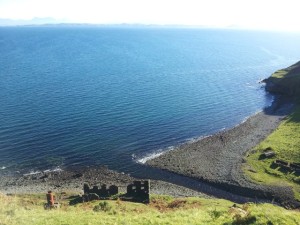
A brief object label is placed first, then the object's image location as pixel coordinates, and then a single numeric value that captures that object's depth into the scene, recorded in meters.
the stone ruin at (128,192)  35.72
